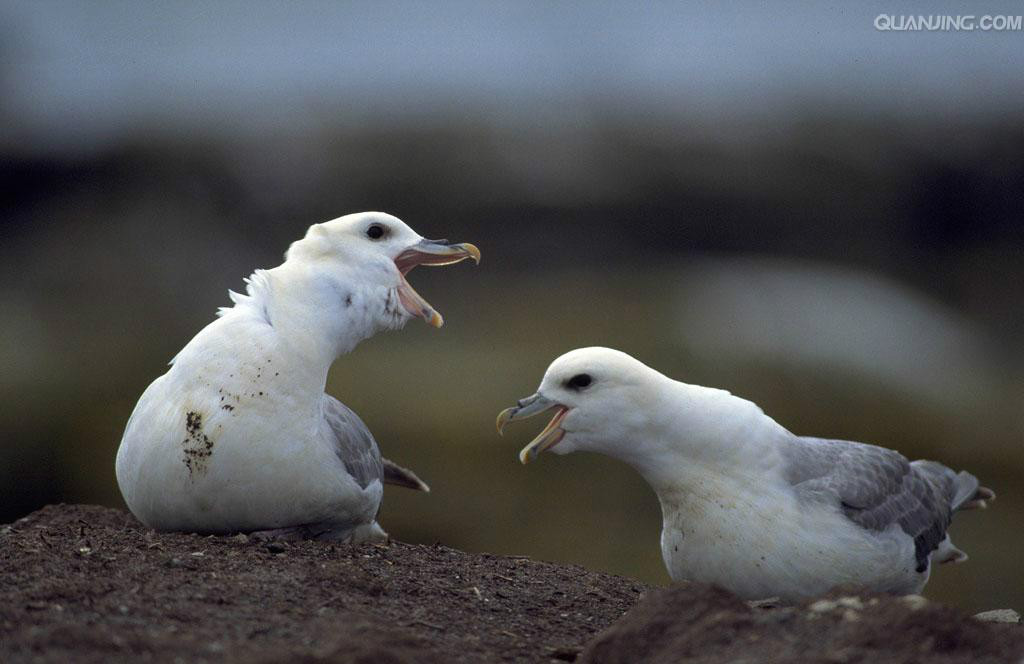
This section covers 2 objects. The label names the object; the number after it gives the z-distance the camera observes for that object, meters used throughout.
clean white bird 8.13
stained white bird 8.34
